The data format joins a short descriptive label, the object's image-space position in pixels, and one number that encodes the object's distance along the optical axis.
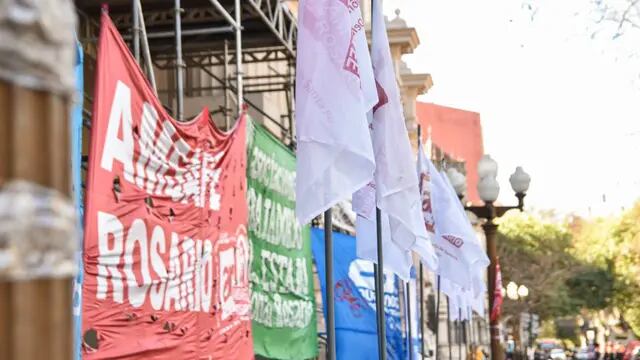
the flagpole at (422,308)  13.47
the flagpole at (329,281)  6.91
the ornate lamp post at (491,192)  18.16
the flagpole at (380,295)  7.98
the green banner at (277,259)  11.08
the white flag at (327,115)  6.74
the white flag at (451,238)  14.83
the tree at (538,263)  68.31
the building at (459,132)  76.44
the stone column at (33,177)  1.48
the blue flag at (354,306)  13.86
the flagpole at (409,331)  11.77
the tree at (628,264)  47.81
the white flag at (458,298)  16.66
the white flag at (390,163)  8.03
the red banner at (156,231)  6.40
